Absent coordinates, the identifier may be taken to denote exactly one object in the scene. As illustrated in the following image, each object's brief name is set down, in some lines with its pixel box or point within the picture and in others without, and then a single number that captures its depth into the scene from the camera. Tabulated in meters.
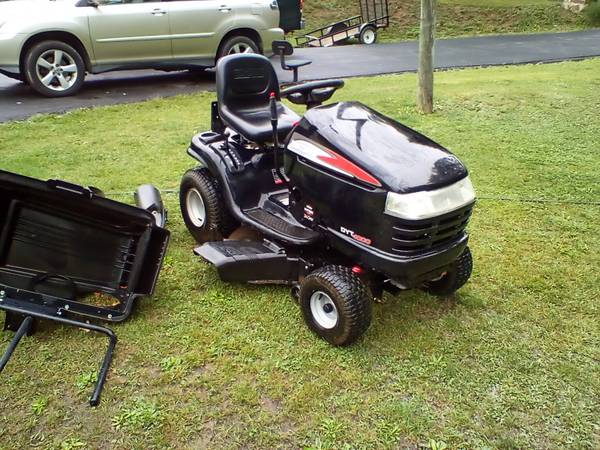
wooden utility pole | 6.91
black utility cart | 3.11
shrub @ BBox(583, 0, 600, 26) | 18.05
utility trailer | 14.79
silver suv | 7.54
